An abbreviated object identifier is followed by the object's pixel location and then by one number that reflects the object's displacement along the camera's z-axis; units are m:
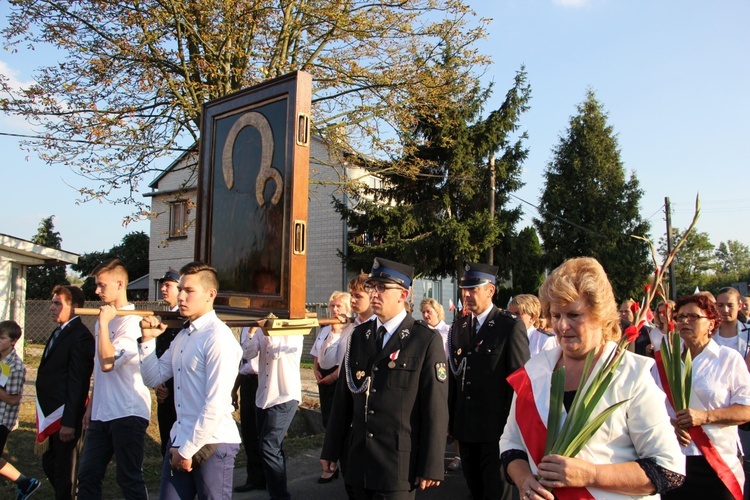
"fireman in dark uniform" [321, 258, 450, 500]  3.75
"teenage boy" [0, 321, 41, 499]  5.58
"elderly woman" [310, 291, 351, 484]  6.74
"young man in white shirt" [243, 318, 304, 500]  5.60
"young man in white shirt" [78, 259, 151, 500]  4.59
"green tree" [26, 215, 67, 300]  36.42
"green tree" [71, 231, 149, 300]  38.38
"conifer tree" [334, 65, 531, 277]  21.95
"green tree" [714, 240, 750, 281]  90.88
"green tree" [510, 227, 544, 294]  23.58
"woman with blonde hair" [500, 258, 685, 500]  2.27
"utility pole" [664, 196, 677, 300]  27.74
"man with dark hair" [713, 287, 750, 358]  7.17
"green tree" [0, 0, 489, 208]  11.08
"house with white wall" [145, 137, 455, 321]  25.50
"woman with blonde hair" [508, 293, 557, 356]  7.07
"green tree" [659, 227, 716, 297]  44.56
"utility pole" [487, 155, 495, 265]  20.28
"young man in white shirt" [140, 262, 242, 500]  3.66
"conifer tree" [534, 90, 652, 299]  33.78
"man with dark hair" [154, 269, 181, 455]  5.77
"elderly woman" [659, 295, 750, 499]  3.87
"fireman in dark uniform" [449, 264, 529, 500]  4.98
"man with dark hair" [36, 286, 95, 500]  5.00
